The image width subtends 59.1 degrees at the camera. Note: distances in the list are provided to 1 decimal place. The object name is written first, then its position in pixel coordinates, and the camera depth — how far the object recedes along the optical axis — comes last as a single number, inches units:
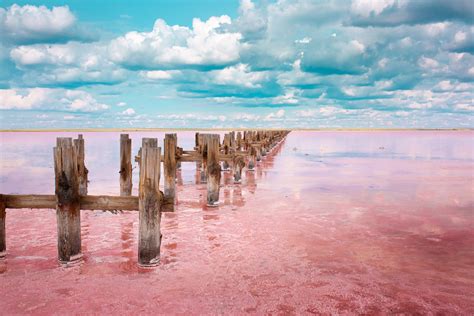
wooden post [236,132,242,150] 924.1
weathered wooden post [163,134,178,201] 479.8
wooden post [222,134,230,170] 748.0
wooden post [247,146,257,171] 912.3
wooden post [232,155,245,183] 705.6
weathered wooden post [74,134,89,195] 452.8
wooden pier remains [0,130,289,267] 272.5
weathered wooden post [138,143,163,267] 272.7
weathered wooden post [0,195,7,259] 282.8
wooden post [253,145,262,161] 1111.8
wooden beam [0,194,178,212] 278.7
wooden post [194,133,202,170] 820.0
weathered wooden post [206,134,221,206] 500.1
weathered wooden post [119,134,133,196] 478.9
